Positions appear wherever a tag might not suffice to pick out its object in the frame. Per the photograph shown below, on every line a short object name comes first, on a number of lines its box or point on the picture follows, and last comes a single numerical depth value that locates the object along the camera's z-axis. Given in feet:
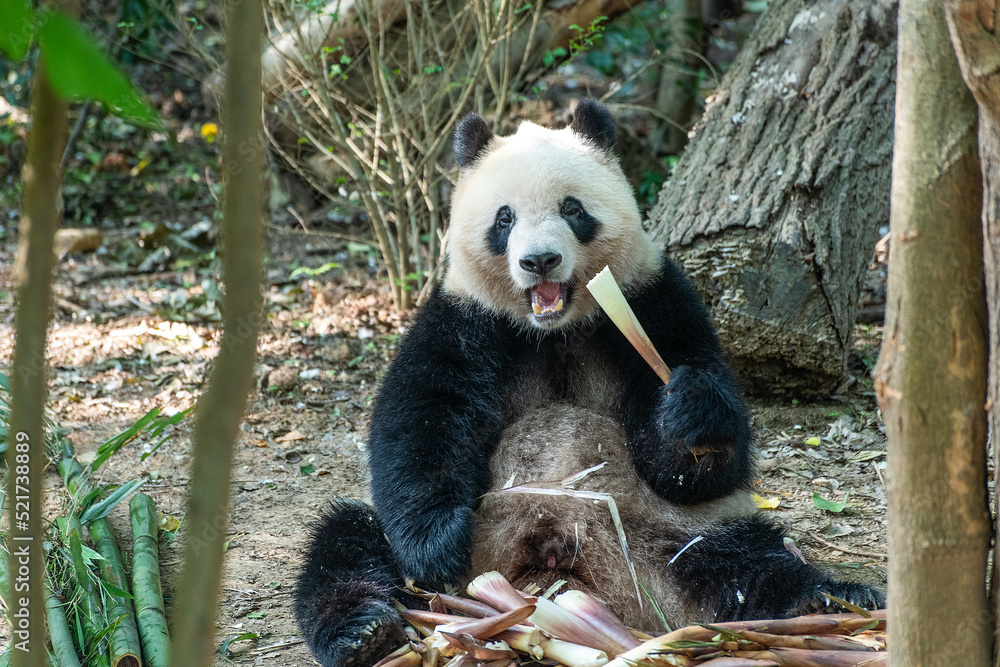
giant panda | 21.09
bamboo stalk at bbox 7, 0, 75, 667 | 7.36
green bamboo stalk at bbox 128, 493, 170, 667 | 20.48
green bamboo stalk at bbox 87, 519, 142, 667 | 19.74
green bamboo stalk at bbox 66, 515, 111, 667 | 20.61
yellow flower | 58.65
